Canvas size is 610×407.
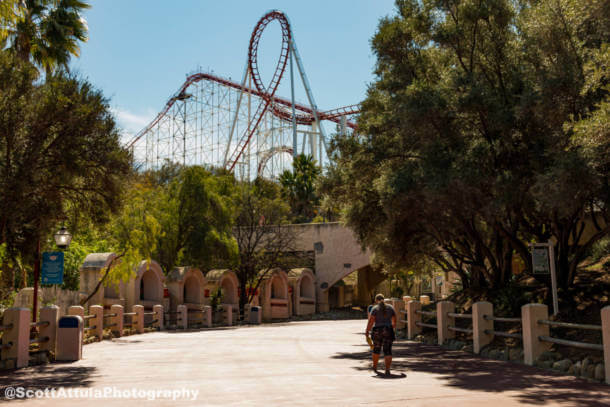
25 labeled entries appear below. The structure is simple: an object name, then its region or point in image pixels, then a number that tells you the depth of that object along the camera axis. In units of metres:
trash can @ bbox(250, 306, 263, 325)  32.34
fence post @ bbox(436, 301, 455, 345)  16.58
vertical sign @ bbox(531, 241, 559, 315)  13.25
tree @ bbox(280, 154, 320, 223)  49.88
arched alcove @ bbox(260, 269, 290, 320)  37.06
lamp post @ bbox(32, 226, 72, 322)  14.34
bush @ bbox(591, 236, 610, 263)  21.19
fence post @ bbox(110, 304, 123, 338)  20.09
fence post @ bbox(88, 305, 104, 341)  17.94
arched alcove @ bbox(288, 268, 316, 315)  40.44
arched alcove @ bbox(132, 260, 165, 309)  25.89
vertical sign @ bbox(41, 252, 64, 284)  14.50
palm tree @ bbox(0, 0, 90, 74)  15.48
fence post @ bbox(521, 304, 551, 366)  11.56
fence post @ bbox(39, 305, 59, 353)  12.75
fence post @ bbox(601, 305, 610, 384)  8.98
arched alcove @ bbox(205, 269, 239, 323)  31.80
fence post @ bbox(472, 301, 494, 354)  13.96
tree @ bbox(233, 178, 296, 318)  36.16
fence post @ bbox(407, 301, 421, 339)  19.52
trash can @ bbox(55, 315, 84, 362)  12.84
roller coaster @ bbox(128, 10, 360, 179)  47.28
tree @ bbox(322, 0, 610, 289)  12.27
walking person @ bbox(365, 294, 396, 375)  10.47
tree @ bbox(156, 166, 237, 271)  30.52
